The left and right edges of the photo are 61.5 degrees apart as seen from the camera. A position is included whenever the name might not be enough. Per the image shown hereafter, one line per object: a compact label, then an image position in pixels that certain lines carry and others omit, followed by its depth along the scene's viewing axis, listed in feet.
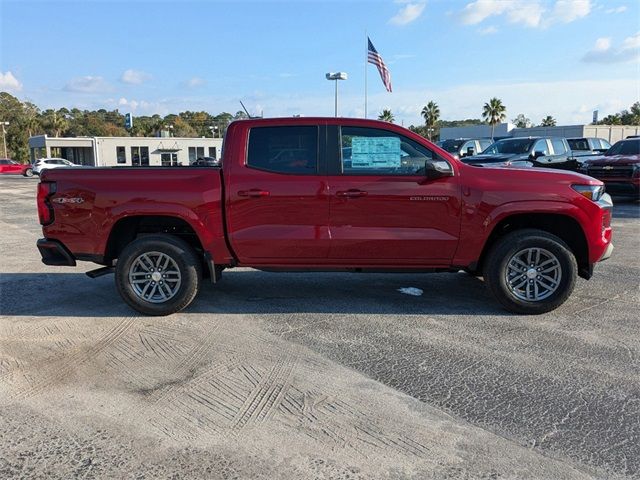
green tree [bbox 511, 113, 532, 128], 351.64
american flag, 76.28
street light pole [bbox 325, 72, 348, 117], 83.92
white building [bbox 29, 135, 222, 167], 186.80
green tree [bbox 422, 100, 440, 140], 241.76
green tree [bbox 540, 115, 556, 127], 296.10
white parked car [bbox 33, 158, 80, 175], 144.24
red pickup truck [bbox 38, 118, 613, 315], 17.49
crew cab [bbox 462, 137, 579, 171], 52.08
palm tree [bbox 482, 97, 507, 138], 220.64
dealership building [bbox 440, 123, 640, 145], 176.96
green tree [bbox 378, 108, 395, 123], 239.09
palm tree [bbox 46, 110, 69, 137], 265.34
